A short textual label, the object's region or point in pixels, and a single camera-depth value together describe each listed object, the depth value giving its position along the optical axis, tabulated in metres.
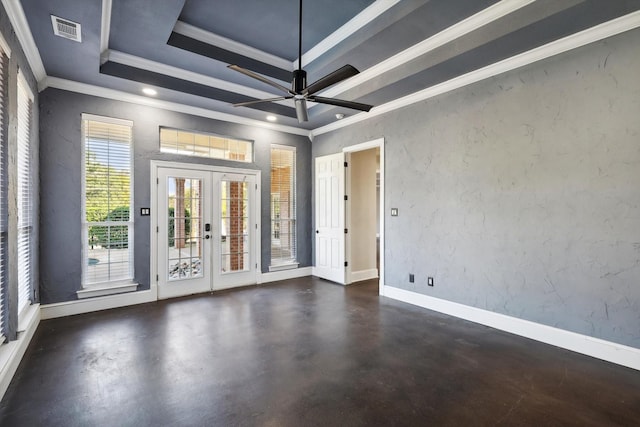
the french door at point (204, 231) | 4.73
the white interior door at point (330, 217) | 5.61
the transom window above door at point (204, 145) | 4.81
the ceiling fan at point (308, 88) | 2.58
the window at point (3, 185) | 2.43
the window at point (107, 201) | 4.12
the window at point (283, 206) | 5.94
